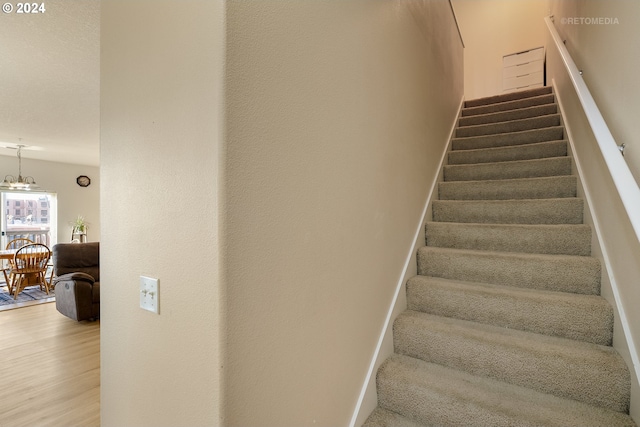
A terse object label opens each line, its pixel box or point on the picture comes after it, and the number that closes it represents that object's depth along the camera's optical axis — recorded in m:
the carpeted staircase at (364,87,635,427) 1.26
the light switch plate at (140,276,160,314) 0.90
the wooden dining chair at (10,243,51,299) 4.96
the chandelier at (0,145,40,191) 5.39
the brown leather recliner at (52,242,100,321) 3.75
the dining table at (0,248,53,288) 4.90
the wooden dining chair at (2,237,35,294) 6.00
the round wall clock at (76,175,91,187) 7.34
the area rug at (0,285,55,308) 4.79
